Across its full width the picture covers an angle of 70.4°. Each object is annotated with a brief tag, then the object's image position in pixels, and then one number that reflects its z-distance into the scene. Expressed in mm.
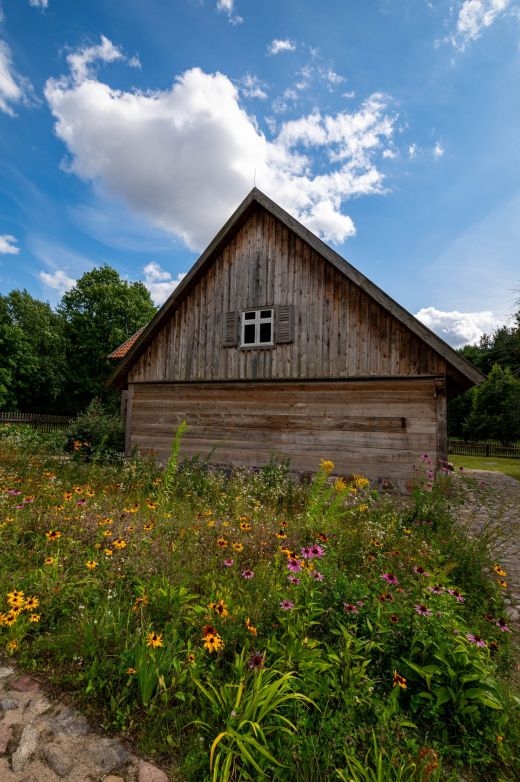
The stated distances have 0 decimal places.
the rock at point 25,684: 2372
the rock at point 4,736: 1987
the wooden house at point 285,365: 8633
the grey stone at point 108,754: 1916
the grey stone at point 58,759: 1872
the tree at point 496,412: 29617
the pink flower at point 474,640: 2330
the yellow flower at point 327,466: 5077
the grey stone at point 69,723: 2082
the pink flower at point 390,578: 2861
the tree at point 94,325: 36500
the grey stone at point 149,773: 1848
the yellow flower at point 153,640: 2268
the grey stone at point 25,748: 1889
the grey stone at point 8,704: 2223
